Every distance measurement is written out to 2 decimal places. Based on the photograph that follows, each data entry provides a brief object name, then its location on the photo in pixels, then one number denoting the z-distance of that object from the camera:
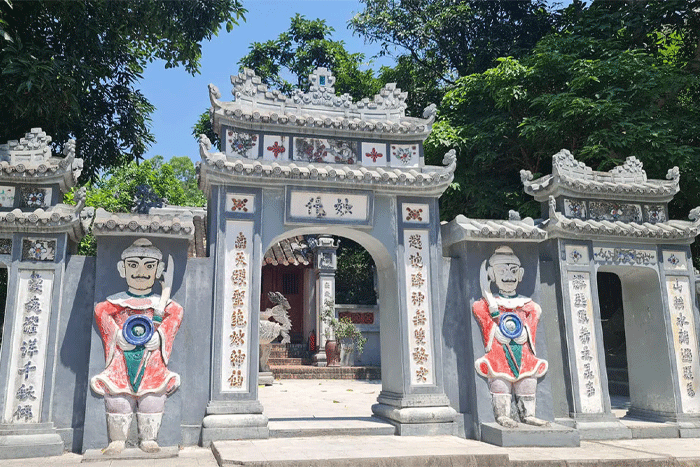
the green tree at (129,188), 20.89
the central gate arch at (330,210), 7.15
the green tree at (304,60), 22.05
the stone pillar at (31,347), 6.22
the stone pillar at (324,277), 17.70
